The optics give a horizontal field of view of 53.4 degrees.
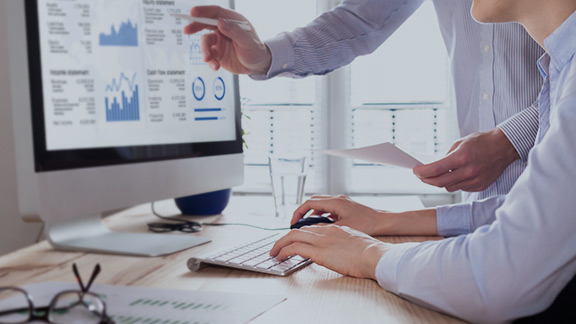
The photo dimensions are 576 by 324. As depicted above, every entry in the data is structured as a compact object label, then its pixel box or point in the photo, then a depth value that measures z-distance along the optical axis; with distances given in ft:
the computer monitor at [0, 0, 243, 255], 2.85
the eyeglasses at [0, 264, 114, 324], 1.97
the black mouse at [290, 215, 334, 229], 3.88
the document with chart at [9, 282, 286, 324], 2.16
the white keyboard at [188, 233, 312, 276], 2.99
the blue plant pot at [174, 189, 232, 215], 5.13
